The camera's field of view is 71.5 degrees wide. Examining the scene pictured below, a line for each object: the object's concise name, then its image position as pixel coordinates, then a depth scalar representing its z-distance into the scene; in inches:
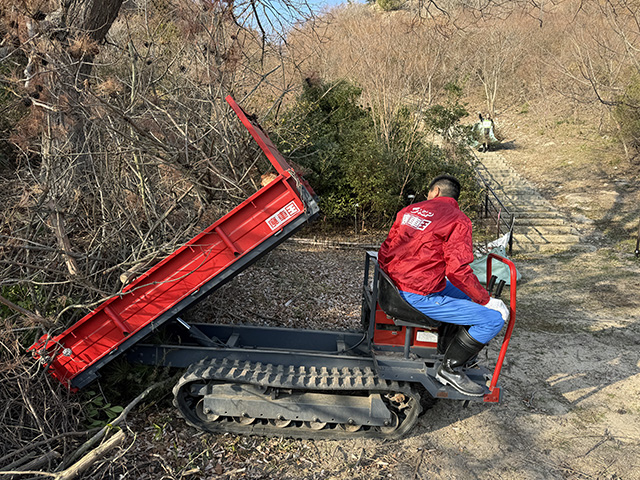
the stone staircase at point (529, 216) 473.4
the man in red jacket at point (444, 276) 142.7
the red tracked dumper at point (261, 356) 142.3
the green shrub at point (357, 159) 452.1
